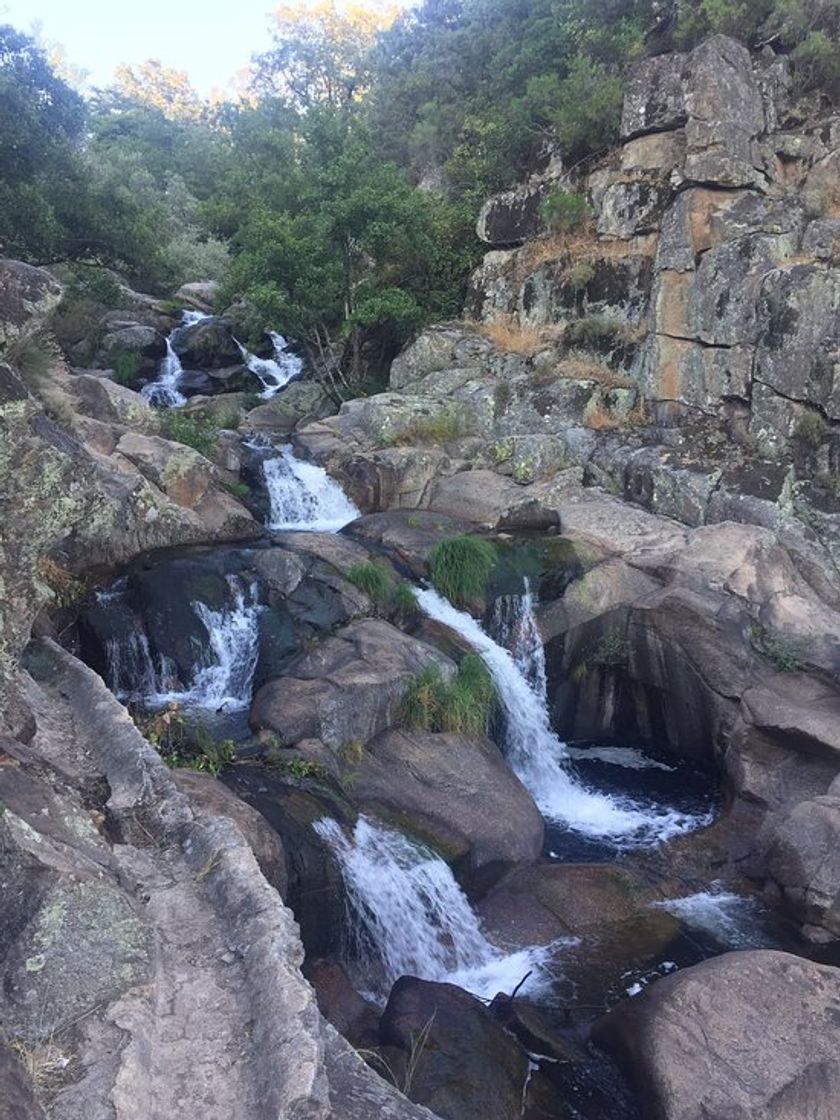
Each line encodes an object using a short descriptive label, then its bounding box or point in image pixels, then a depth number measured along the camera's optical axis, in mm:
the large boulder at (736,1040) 5566
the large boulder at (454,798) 8445
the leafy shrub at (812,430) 14125
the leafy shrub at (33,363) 8711
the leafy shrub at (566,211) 19203
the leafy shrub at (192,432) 14523
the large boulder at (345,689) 8742
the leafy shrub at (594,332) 17688
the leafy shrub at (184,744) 7758
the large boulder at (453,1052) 5602
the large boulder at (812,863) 8234
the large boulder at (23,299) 6387
